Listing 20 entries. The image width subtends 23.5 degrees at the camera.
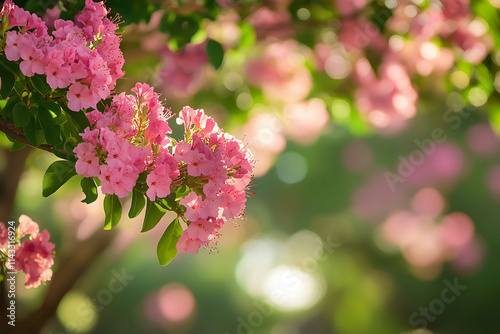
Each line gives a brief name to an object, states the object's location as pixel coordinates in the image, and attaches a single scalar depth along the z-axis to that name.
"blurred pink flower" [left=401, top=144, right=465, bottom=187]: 11.80
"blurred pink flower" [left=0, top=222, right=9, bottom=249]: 3.90
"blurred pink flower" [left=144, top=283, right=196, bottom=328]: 11.69
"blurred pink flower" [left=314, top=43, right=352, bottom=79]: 6.75
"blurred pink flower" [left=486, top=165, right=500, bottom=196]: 12.04
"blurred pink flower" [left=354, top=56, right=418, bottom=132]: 6.71
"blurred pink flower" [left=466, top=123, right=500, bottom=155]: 12.06
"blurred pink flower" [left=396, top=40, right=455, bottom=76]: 6.53
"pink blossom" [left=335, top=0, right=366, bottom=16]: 5.98
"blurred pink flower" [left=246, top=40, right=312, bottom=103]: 7.25
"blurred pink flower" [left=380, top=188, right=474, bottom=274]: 11.60
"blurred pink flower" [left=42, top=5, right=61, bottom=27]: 4.34
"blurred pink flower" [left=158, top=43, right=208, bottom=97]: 6.36
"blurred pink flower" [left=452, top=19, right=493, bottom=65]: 6.01
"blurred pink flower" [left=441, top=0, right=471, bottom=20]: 6.04
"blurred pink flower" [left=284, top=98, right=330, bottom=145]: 7.58
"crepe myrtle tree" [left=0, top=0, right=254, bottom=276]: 2.62
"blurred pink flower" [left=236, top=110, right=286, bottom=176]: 7.91
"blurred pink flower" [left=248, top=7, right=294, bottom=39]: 6.03
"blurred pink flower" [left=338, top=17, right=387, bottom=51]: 5.98
